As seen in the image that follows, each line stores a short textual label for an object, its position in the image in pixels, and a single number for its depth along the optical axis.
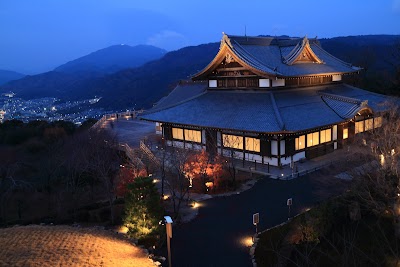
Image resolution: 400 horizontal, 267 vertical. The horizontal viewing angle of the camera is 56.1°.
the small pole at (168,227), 11.86
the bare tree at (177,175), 20.31
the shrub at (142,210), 15.08
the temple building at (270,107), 26.53
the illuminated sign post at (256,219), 15.56
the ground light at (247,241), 15.20
